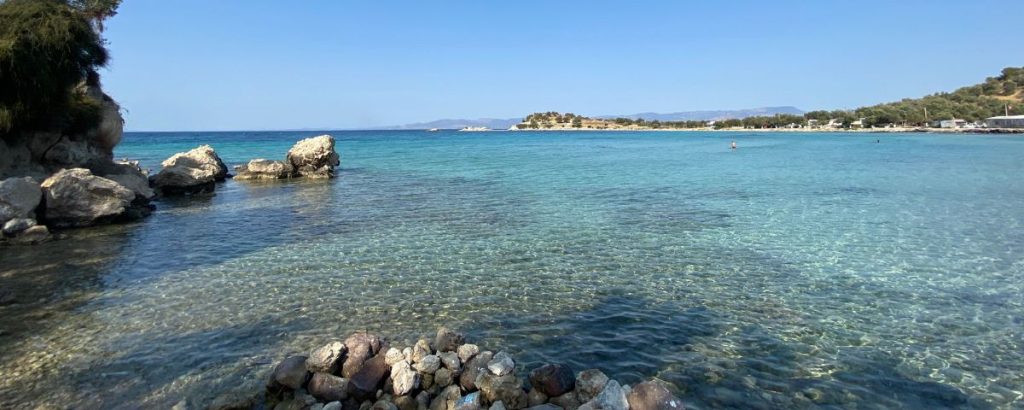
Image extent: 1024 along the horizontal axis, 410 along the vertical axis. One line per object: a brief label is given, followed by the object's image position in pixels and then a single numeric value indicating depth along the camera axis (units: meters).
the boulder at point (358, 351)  7.73
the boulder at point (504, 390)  6.95
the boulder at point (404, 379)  7.29
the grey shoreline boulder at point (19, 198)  18.56
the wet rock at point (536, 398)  7.02
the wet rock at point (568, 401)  6.86
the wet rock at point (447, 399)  7.08
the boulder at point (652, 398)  6.46
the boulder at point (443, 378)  7.50
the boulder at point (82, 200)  20.14
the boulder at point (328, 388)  7.32
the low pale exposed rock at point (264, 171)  40.12
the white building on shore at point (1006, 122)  109.25
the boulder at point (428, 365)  7.58
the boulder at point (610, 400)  6.41
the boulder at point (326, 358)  7.75
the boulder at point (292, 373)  7.62
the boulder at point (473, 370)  7.33
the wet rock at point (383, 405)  6.98
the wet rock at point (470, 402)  6.79
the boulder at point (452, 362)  7.62
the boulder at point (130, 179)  25.14
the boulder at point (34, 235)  17.77
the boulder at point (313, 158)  41.88
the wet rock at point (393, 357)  7.73
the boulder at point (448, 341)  8.14
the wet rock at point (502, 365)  7.27
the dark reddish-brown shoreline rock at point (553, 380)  7.11
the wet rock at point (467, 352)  7.82
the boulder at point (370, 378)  7.31
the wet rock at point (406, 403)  7.13
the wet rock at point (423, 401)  7.14
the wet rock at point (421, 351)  7.82
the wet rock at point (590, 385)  6.95
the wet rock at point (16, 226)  17.81
